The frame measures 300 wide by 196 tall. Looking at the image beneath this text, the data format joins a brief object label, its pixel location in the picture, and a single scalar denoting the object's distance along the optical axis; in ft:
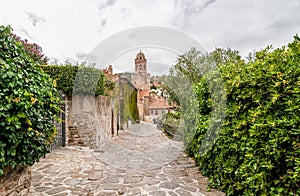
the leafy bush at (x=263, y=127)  5.62
